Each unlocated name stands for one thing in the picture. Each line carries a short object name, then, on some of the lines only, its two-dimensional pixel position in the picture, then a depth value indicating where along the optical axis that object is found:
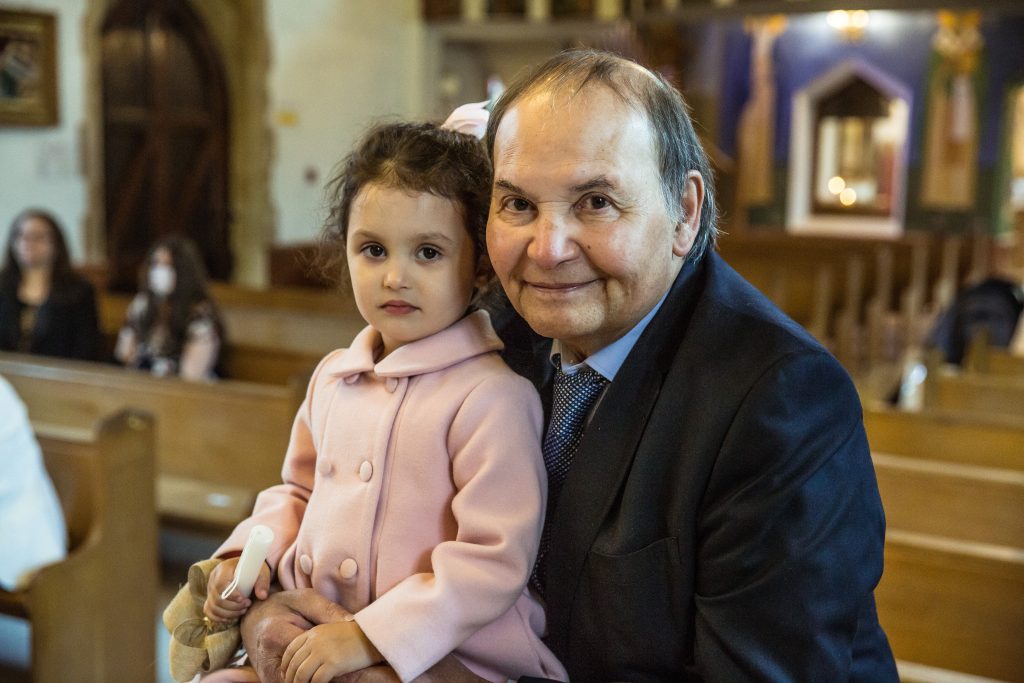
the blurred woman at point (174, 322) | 5.03
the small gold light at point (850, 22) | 13.00
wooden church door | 8.73
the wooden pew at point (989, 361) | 4.71
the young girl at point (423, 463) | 1.33
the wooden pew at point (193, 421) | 3.75
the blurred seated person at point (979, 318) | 5.94
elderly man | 1.20
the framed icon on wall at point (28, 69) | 7.12
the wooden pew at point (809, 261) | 7.96
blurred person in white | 2.96
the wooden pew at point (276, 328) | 5.04
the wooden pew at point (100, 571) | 3.04
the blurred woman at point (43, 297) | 5.18
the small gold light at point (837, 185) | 14.46
